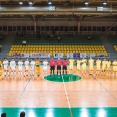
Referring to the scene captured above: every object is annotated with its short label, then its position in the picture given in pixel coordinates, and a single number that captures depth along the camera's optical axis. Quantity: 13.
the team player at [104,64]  19.88
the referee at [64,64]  19.16
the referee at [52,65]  19.04
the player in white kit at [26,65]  19.19
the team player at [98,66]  19.75
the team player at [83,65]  19.81
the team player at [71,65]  20.57
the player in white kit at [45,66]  19.66
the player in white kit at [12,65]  19.01
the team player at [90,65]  19.98
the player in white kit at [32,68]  19.30
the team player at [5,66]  19.07
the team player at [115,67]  19.25
